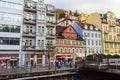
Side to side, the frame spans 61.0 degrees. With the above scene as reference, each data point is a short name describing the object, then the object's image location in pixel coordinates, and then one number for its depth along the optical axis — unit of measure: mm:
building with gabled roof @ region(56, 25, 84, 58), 25075
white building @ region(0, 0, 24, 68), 19383
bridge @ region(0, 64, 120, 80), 12865
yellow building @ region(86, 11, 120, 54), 31786
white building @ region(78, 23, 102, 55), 29263
